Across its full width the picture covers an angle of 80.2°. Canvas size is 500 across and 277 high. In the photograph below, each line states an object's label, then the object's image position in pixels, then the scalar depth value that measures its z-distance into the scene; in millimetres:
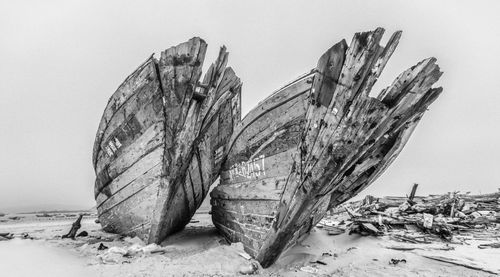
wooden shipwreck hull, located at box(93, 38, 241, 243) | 5008
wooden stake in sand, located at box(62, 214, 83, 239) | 6631
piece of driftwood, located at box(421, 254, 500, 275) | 4386
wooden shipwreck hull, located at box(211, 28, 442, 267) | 3439
